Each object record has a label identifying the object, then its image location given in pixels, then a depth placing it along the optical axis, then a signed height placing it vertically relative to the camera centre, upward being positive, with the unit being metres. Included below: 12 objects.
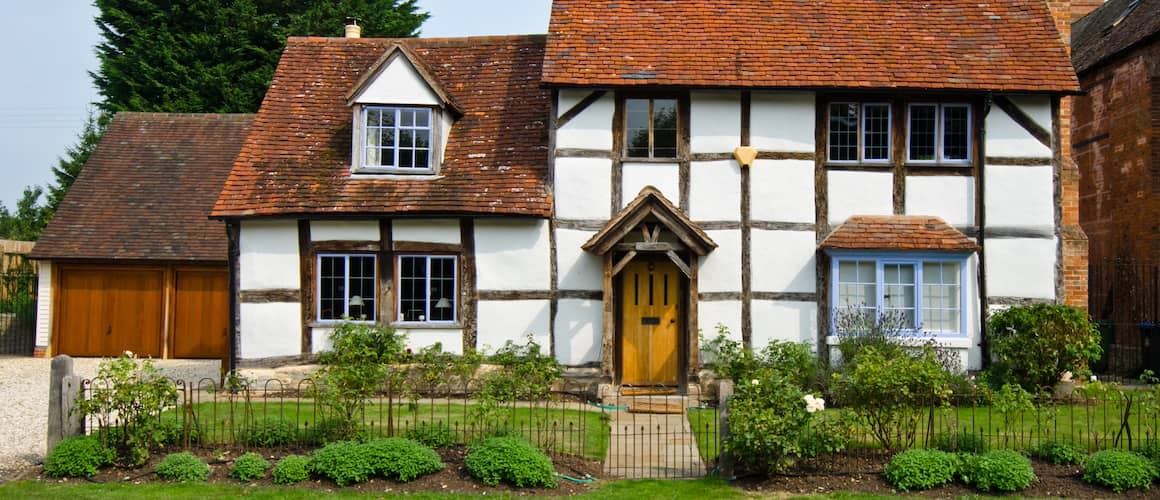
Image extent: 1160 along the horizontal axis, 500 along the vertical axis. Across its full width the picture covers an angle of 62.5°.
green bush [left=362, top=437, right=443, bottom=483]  10.99 -1.91
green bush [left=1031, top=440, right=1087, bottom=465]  11.34 -1.88
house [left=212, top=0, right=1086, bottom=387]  17.14 +1.43
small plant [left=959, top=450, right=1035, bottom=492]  10.67 -1.98
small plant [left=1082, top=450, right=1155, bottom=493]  10.65 -1.96
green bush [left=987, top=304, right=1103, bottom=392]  15.95 -0.82
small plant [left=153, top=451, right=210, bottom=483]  11.00 -2.03
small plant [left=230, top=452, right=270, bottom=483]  11.02 -2.02
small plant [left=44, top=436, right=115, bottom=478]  11.13 -1.94
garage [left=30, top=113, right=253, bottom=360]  24.03 +0.39
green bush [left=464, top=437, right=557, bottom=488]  10.89 -1.96
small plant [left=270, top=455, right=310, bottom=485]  10.94 -2.04
